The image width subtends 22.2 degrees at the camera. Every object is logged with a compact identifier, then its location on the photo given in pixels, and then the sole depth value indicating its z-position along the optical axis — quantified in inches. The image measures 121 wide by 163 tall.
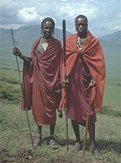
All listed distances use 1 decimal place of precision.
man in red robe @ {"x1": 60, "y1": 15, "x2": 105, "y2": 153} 222.2
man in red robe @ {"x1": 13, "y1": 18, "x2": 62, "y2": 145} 230.8
